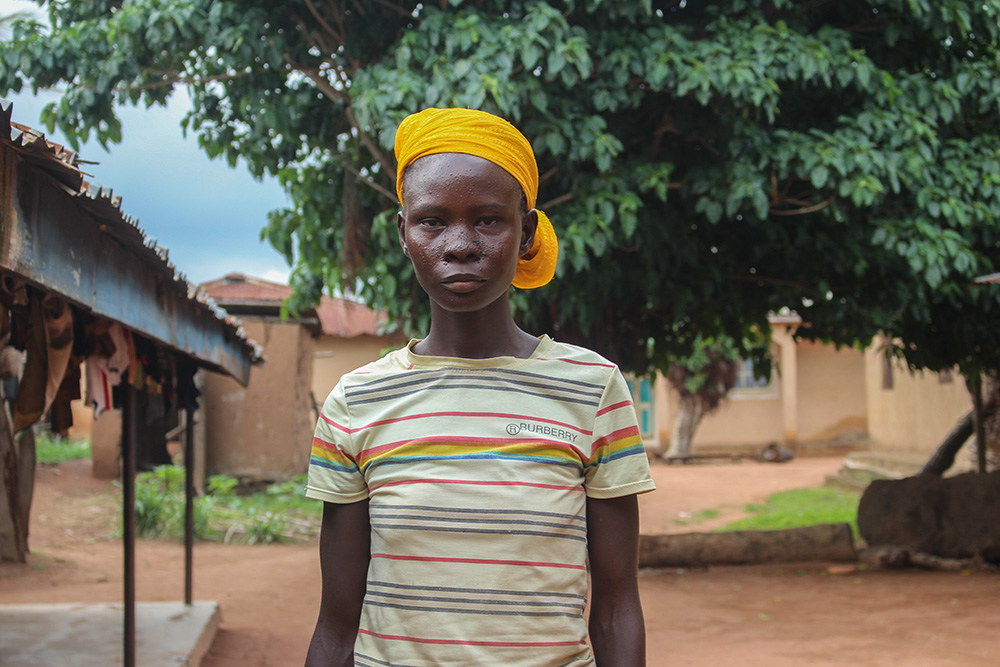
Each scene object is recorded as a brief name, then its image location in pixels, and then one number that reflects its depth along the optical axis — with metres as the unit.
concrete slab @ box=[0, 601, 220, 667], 4.82
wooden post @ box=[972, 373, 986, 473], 9.43
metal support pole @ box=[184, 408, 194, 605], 6.16
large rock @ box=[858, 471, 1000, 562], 8.27
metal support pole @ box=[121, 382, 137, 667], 4.34
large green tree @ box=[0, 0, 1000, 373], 4.94
